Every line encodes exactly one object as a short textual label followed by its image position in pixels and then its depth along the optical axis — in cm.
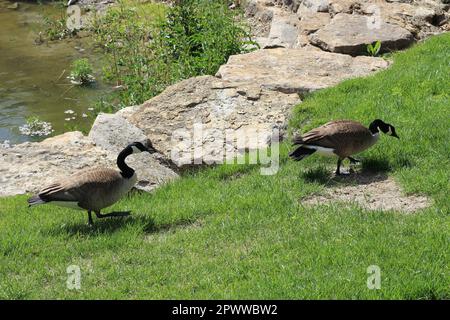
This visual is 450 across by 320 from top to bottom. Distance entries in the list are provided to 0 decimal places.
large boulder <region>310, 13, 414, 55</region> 1244
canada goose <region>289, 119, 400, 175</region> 835
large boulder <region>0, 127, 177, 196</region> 904
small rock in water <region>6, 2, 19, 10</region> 2172
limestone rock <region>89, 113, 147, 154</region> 988
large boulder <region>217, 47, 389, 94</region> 1098
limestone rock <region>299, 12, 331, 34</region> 1336
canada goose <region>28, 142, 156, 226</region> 764
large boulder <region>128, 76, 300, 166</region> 972
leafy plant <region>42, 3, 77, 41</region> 1872
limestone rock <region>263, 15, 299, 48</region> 1340
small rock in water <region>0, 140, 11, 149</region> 1265
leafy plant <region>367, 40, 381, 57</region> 1230
